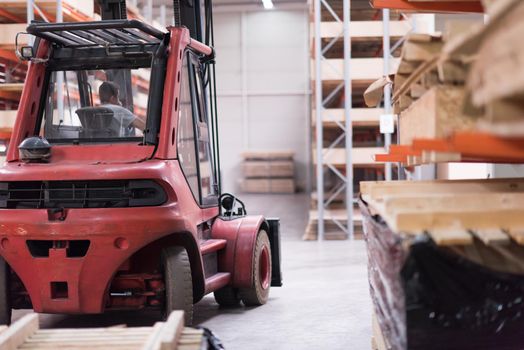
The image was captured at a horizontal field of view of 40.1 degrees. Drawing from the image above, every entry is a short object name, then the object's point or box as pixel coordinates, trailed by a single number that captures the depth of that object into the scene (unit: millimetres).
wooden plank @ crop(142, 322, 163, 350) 2784
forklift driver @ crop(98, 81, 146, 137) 5734
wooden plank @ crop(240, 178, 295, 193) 21391
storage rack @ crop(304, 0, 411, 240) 11789
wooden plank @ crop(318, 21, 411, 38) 11781
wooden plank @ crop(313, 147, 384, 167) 12039
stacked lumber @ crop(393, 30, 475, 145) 2703
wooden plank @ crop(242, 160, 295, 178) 21547
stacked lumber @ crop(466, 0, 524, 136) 1983
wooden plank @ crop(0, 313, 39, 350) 3047
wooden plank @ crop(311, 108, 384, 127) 11969
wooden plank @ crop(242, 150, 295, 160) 21750
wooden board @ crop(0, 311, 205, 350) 3043
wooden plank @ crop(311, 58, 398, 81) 11875
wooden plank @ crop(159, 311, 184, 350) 2785
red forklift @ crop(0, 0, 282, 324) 5043
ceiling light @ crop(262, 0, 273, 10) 14466
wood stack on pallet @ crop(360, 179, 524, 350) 2713
